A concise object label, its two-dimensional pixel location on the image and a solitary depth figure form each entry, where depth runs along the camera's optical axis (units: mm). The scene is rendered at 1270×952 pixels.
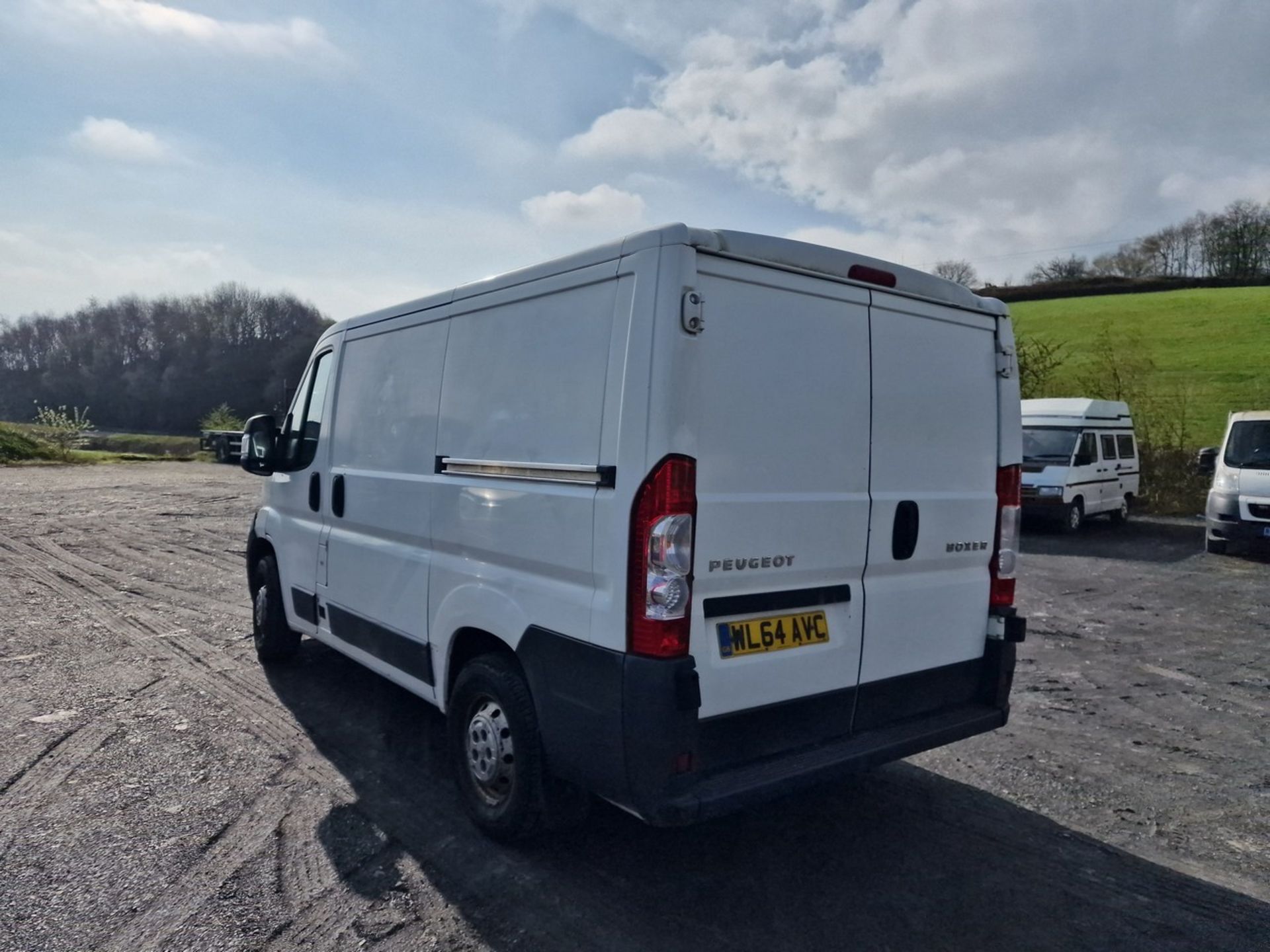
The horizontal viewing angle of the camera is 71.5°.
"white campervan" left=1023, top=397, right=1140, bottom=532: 14812
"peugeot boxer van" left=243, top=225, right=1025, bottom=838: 2918
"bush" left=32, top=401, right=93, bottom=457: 32250
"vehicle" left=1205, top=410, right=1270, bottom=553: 11711
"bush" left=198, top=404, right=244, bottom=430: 45656
